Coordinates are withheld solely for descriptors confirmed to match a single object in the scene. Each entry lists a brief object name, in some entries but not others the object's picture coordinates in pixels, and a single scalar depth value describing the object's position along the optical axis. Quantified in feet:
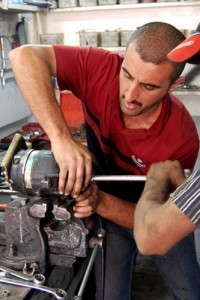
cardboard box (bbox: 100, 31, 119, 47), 7.82
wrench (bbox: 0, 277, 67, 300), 2.53
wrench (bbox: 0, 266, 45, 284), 2.65
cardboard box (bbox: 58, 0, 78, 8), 7.81
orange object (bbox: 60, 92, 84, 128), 8.64
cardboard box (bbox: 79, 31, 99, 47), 7.89
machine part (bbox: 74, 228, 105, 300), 2.92
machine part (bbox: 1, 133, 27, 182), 2.84
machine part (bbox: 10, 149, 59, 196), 2.77
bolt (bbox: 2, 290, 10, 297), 2.47
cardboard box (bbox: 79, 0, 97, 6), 7.76
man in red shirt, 3.20
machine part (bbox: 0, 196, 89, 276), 2.82
